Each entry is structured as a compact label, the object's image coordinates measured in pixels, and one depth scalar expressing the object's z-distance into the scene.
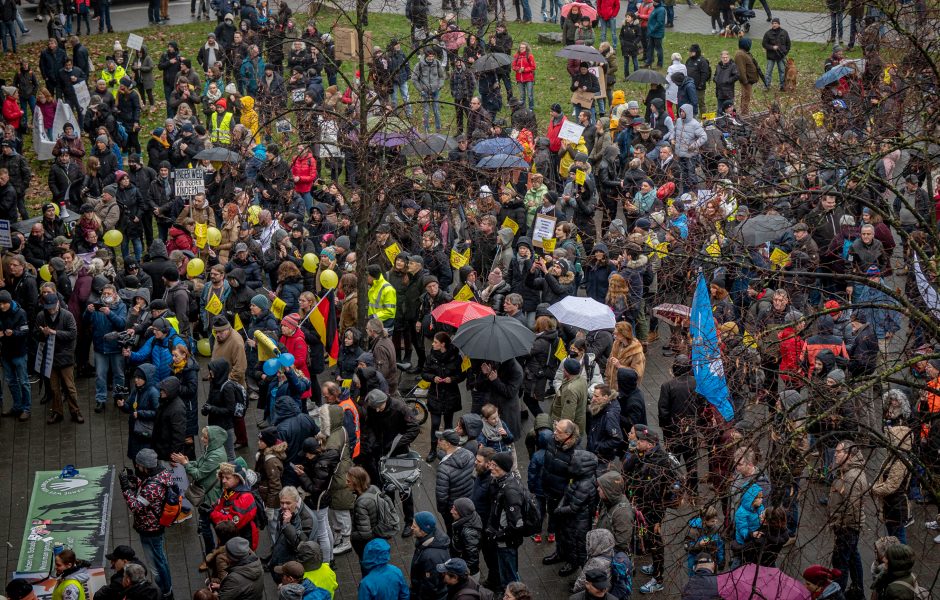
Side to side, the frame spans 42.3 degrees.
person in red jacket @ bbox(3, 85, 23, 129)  25.83
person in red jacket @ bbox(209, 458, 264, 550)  11.87
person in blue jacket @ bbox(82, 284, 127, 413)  16.22
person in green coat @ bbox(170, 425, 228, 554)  12.77
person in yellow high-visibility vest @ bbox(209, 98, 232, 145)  23.23
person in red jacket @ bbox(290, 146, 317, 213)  21.59
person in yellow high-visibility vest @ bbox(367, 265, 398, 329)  16.64
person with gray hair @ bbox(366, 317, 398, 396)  14.99
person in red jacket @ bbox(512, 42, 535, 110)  27.02
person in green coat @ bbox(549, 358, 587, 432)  13.95
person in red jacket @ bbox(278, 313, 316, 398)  15.30
